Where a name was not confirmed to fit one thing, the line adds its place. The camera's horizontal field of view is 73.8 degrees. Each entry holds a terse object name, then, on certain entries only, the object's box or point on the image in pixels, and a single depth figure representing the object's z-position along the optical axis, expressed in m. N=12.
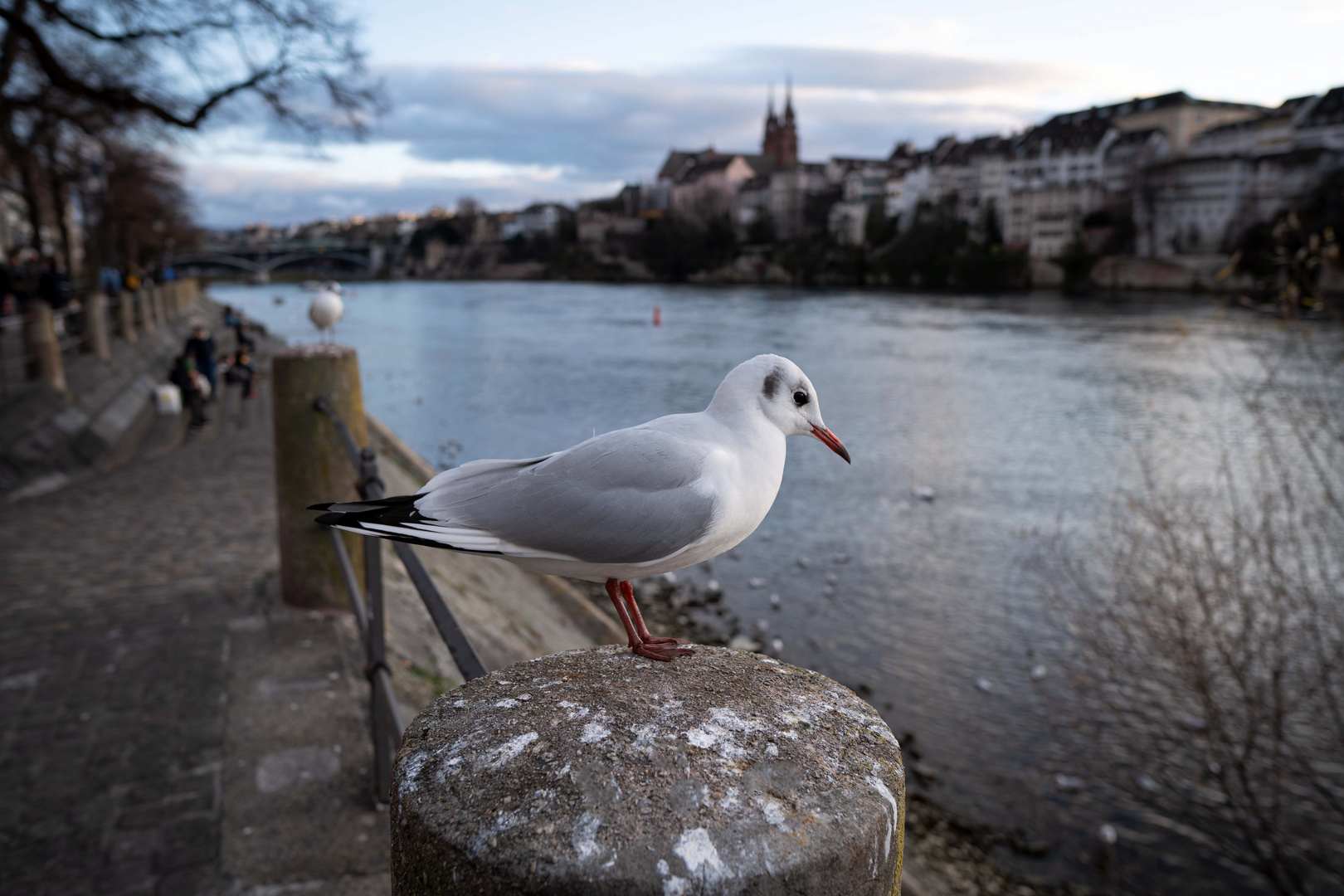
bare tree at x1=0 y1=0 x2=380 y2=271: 11.16
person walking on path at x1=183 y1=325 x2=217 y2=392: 14.15
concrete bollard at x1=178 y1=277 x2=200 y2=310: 32.22
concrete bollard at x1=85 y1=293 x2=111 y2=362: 14.10
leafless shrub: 5.78
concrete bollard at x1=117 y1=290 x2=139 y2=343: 17.56
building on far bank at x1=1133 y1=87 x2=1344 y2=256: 65.81
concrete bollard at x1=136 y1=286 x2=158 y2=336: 19.67
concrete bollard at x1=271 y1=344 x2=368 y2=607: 4.71
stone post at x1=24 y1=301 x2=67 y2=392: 10.93
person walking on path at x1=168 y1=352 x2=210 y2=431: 12.80
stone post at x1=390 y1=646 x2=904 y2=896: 0.97
